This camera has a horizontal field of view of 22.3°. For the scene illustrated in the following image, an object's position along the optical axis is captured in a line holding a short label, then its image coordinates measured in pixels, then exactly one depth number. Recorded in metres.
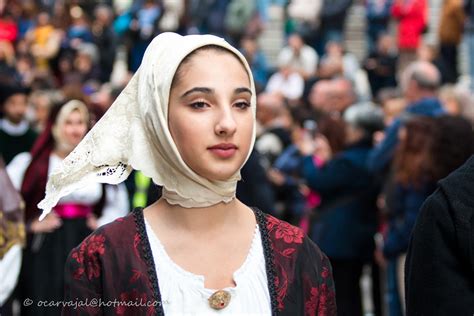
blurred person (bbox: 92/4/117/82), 22.61
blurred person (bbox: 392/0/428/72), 18.62
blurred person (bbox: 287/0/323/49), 21.00
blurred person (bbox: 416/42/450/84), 16.45
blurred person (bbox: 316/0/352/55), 20.86
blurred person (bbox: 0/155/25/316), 5.77
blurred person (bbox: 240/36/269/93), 20.37
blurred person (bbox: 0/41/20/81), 18.65
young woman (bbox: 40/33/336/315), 3.75
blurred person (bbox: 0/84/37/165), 11.33
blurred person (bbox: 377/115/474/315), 7.62
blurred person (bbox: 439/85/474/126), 10.62
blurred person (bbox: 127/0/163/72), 21.89
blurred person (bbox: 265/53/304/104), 18.38
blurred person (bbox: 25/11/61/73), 22.50
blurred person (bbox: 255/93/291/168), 11.38
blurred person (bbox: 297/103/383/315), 9.03
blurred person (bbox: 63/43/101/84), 21.23
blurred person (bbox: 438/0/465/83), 16.81
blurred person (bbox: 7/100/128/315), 8.34
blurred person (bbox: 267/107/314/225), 10.62
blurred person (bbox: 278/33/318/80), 19.53
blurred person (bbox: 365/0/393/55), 19.98
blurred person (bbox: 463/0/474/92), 14.61
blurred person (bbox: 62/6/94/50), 22.52
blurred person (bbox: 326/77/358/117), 11.48
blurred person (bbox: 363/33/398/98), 18.89
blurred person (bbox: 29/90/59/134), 13.41
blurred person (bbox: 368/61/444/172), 8.77
